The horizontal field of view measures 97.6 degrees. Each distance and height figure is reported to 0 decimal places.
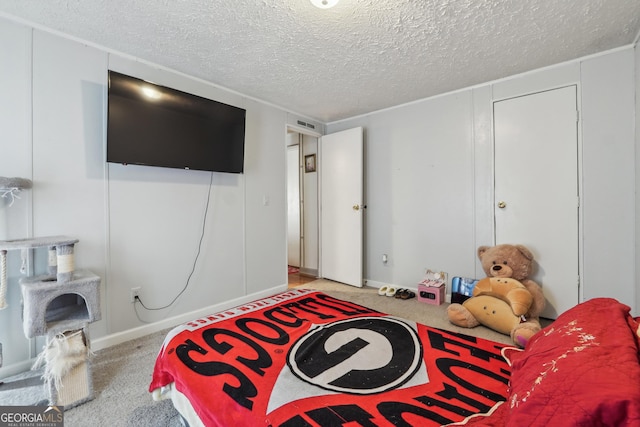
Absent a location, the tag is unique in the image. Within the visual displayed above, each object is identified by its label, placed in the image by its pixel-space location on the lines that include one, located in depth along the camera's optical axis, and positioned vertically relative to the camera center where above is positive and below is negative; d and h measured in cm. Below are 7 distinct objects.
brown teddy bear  232 -75
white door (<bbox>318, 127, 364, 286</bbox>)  383 +11
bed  66 -64
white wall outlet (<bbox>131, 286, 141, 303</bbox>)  242 -69
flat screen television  218 +75
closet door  259 +28
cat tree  156 -64
